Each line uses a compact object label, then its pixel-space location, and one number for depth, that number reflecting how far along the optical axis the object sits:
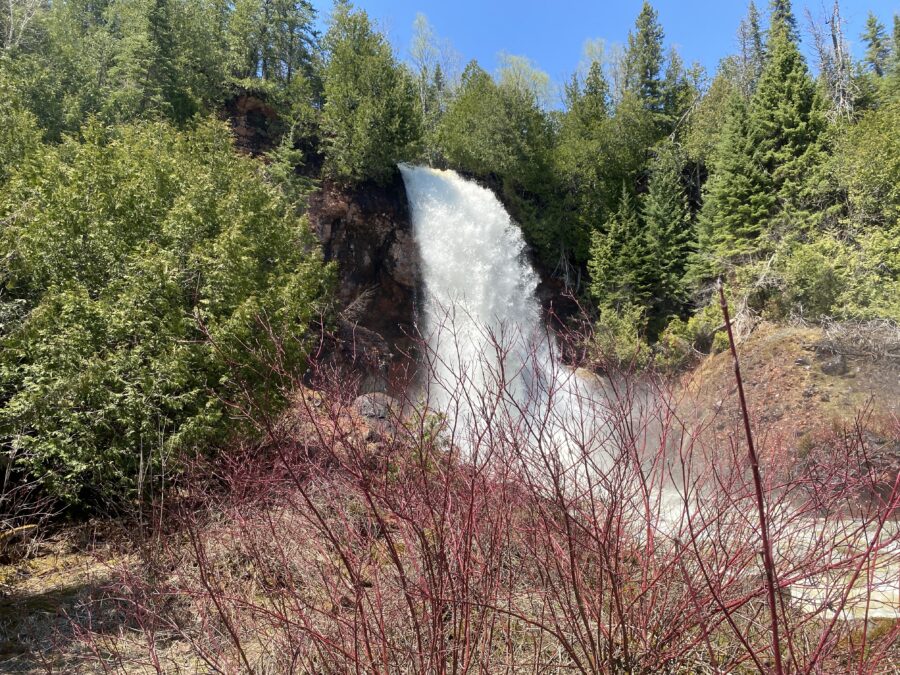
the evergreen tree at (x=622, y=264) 23.33
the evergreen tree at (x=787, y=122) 19.64
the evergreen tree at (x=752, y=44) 38.22
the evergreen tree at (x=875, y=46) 41.16
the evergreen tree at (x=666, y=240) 23.52
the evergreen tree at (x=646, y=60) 31.00
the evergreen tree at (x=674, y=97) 29.78
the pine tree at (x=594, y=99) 29.27
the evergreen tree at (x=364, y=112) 21.52
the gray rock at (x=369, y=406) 11.28
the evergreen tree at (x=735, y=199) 20.11
